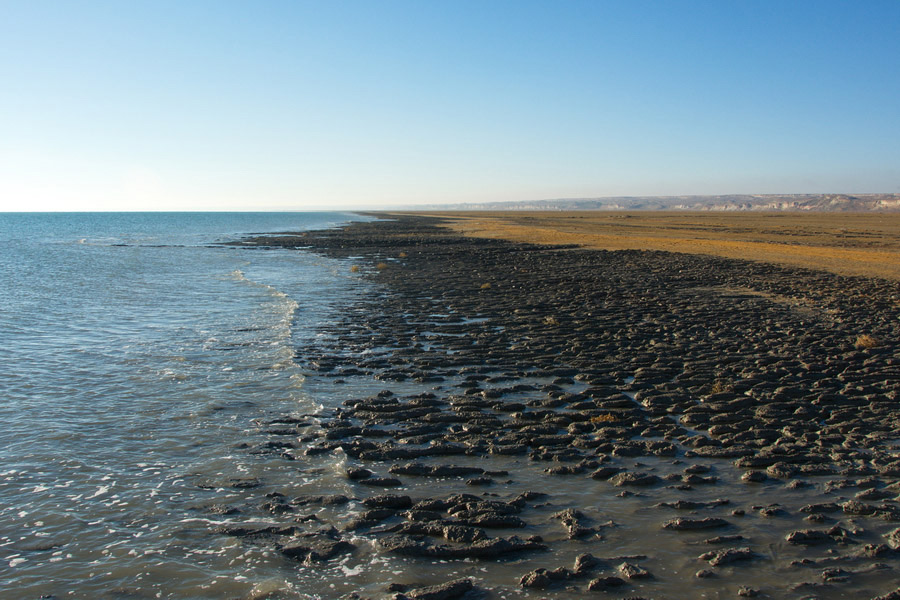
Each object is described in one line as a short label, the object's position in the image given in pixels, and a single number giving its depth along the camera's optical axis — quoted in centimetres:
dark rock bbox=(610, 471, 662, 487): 913
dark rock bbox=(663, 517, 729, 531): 779
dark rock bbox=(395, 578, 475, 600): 641
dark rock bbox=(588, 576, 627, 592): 650
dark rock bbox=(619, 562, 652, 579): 673
